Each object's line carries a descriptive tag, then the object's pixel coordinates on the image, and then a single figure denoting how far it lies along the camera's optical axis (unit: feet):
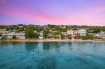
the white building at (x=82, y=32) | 198.60
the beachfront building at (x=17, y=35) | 177.17
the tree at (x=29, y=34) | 169.89
